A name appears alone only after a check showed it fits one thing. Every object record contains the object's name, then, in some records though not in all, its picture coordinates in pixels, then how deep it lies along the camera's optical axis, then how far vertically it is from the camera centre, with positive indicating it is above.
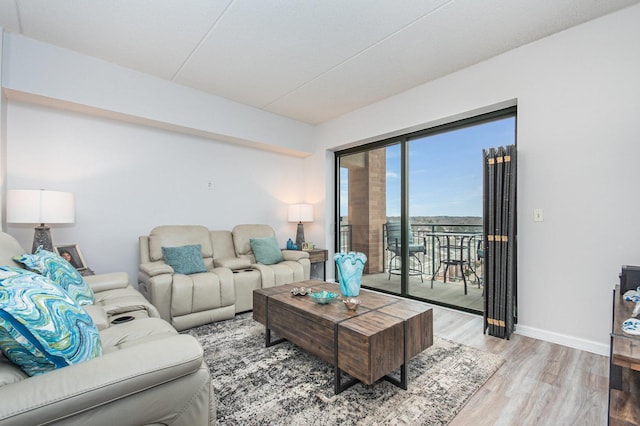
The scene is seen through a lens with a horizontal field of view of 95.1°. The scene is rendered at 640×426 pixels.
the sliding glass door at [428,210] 3.45 +0.05
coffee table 1.63 -0.75
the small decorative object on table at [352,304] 1.98 -0.62
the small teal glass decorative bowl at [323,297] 2.15 -0.62
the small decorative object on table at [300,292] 2.39 -0.65
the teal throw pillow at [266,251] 3.87 -0.51
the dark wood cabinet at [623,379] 0.98 -0.70
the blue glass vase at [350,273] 2.27 -0.46
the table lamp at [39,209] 2.43 +0.03
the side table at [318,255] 4.40 -0.65
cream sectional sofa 0.81 -0.54
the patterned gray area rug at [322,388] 1.59 -1.10
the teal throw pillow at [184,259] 3.18 -0.52
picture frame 2.78 -0.41
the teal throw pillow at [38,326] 0.90 -0.37
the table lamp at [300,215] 4.65 -0.03
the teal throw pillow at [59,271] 1.83 -0.39
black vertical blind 2.60 -0.24
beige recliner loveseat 2.81 -0.68
